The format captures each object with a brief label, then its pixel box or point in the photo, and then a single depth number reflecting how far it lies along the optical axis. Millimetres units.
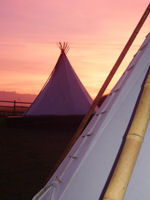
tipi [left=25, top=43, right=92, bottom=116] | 10406
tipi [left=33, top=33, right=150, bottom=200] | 1535
